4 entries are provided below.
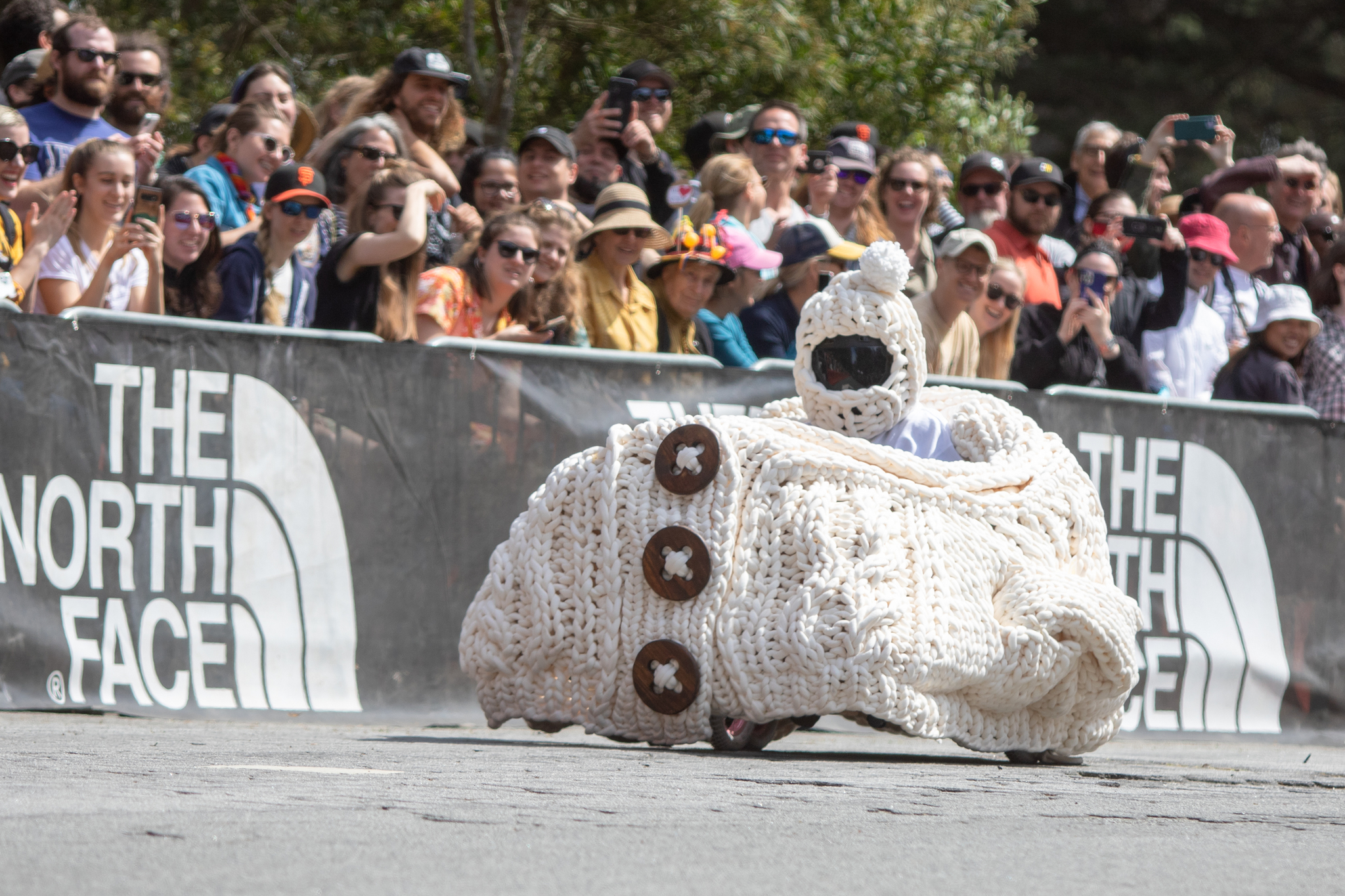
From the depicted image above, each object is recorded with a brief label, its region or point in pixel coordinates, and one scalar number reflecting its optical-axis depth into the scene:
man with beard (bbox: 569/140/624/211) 21.78
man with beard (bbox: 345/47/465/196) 20.25
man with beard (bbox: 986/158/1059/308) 21.64
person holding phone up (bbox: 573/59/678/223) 21.73
